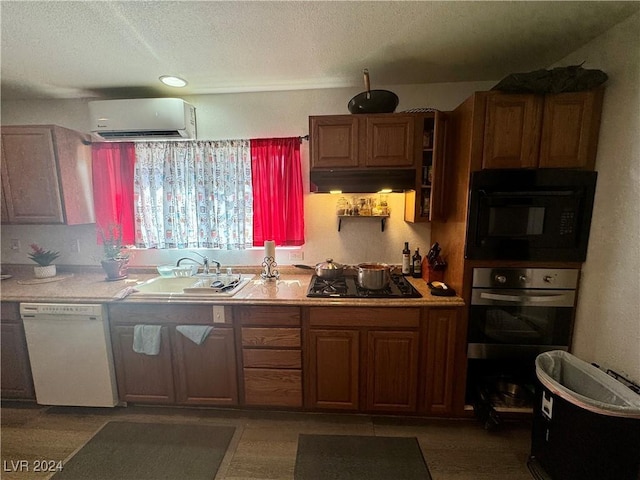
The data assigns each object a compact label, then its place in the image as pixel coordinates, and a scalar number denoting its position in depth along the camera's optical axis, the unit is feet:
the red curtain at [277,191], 7.61
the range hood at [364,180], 6.51
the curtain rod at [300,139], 7.51
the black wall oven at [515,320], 5.61
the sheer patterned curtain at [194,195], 7.75
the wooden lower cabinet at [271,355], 6.06
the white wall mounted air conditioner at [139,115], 7.04
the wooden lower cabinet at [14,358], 6.36
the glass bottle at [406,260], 7.64
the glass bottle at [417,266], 7.63
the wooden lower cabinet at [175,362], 6.19
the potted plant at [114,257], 7.55
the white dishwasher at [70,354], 6.16
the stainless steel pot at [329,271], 7.24
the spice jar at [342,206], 7.61
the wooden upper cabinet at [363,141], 6.28
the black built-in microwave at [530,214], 5.32
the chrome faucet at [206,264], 7.80
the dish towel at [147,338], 6.16
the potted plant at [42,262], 7.66
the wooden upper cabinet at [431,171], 6.23
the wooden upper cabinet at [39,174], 7.02
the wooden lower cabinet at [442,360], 5.91
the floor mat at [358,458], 5.06
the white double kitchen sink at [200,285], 6.42
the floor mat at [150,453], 5.09
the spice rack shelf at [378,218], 7.62
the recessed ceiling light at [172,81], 6.73
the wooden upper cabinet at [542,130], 5.15
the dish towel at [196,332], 6.07
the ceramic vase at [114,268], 7.54
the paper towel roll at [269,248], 7.54
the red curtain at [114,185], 7.82
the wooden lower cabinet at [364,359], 5.96
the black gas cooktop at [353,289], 6.10
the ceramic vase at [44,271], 7.66
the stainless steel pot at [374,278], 6.39
